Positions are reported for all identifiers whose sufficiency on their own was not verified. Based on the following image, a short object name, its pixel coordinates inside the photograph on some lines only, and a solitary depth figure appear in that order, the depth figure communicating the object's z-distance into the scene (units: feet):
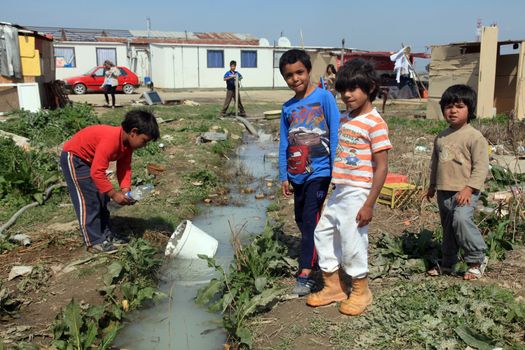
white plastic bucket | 13.80
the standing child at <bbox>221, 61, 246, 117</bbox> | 46.91
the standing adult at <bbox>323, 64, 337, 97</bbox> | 40.38
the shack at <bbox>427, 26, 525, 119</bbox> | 38.42
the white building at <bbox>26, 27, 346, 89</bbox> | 94.68
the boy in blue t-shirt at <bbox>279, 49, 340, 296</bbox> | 10.68
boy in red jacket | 12.86
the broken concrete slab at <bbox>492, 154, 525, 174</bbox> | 23.77
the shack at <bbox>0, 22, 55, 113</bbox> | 39.47
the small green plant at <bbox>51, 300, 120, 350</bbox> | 9.37
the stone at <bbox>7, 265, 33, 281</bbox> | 12.36
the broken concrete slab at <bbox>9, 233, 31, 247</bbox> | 14.49
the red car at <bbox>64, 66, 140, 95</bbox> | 77.30
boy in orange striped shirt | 9.32
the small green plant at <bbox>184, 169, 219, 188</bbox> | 22.15
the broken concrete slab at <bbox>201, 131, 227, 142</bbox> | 33.01
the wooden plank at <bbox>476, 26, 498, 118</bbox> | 38.19
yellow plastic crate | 17.56
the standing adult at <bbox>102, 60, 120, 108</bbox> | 51.83
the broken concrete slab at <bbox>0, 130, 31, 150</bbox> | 26.42
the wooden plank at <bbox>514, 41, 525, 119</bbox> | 38.60
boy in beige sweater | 10.61
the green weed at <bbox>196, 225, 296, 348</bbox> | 10.32
